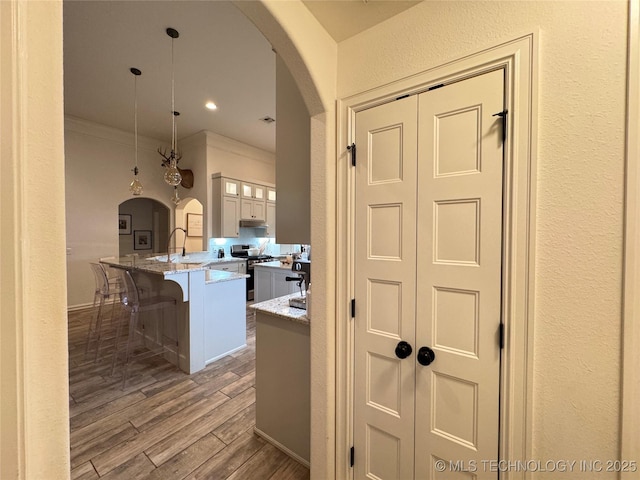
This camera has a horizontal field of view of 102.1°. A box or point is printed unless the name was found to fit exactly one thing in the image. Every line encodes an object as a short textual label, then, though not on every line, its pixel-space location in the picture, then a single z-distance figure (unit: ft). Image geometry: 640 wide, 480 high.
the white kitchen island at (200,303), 9.01
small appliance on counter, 6.14
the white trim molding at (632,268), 2.77
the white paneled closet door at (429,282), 3.55
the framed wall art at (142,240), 24.79
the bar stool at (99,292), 10.26
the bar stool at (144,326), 9.07
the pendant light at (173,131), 8.88
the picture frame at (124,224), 23.73
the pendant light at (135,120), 11.25
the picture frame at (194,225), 24.91
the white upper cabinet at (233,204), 18.54
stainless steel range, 19.06
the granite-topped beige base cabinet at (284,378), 5.57
